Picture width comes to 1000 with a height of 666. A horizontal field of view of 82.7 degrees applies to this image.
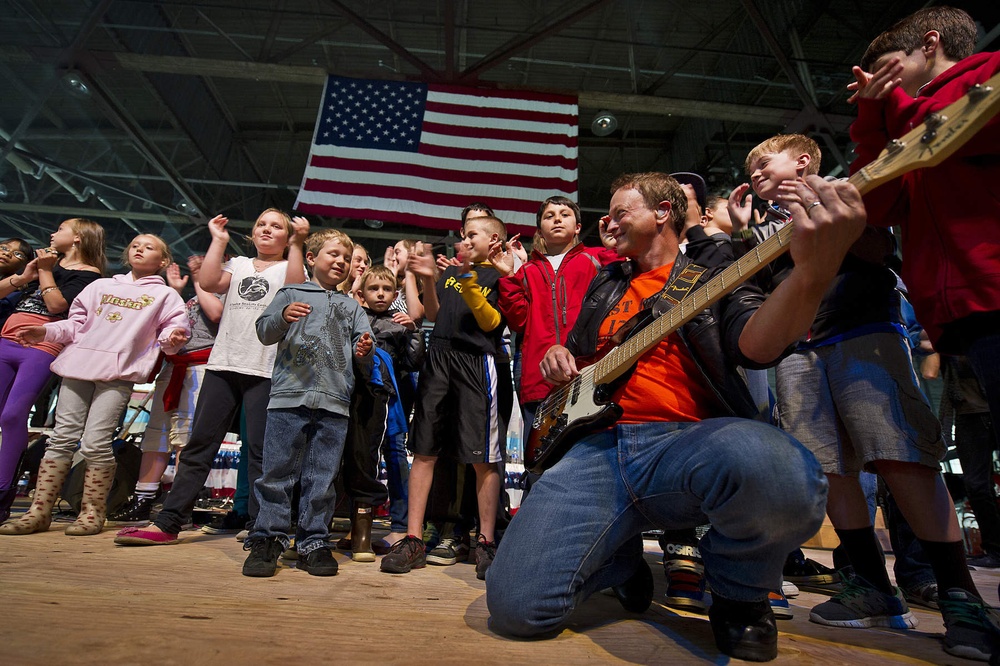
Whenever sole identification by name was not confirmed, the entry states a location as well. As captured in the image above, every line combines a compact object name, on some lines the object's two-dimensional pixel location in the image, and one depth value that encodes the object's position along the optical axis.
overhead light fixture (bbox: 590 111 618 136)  8.98
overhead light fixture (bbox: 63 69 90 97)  8.10
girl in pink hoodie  3.16
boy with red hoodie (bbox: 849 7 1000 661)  1.49
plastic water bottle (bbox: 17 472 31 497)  5.55
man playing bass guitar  1.31
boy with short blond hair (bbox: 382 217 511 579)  2.81
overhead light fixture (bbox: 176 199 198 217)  11.75
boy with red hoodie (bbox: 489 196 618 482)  2.78
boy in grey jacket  2.39
